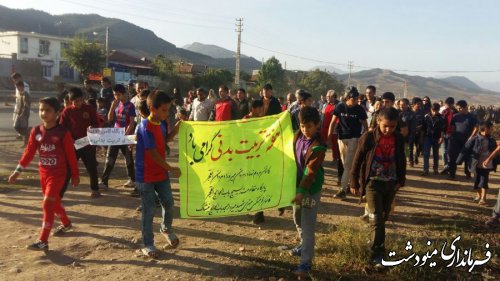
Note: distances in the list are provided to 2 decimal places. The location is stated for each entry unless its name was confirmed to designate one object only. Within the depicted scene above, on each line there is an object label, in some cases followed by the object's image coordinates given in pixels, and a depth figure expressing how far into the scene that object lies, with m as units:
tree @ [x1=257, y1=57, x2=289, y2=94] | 67.75
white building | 65.44
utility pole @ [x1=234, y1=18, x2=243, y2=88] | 46.33
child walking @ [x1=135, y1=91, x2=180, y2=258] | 4.59
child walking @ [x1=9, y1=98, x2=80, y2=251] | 4.88
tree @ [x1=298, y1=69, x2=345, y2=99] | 72.12
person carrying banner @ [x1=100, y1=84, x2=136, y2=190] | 7.43
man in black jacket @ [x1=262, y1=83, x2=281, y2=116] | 8.00
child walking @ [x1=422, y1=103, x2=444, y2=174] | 10.48
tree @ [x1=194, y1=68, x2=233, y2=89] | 56.22
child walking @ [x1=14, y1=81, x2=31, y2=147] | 10.94
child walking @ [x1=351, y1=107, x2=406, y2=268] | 4.64
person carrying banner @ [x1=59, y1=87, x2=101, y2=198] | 7.00
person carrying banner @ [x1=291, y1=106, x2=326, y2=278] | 4.13
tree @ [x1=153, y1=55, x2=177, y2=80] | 56.78
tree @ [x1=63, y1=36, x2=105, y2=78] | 52.06
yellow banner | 4.74
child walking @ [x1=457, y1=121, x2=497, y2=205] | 7.72
